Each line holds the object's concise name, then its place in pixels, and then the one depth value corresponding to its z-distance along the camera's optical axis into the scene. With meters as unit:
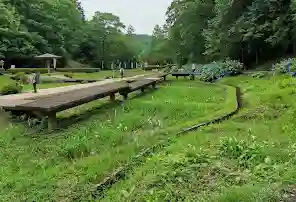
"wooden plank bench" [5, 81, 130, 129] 4.59
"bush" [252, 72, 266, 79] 11.69
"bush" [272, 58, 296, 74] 10.29
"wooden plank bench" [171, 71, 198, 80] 14.82
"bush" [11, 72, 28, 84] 12.99
